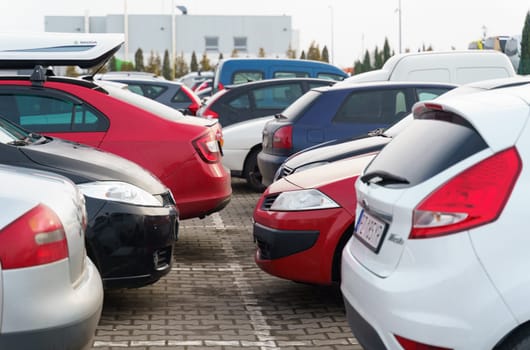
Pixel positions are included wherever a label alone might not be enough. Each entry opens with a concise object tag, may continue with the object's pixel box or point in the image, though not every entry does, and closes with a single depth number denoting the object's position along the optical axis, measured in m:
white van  15.02
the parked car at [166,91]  17.92
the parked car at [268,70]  20.03
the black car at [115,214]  5.95
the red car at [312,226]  5.97
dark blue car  10.59
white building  87.69
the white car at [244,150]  12.96
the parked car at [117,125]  7.85
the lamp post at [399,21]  70.50
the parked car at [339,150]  7.53
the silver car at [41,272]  3.59
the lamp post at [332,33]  90.39
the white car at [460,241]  3.44
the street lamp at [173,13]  77.75
